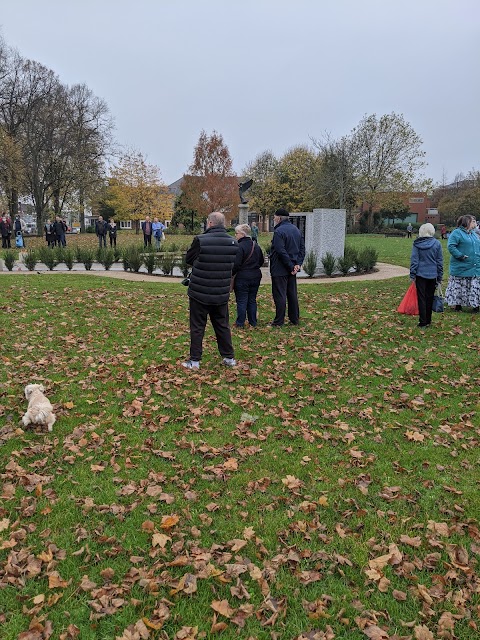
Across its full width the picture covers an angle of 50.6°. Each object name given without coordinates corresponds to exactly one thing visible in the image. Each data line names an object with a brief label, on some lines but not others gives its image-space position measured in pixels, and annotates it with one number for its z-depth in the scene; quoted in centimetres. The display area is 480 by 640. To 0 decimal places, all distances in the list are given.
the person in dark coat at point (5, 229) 2644
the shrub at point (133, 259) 1848
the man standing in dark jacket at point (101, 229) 2693
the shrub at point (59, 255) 1931
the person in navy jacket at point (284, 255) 841
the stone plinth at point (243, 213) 2081
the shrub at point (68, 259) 1880
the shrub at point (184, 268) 1641
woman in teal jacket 915
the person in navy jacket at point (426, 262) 820
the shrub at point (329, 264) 1680
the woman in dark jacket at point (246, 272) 816
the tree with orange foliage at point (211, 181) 5194
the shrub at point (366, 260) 1783
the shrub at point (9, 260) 1767
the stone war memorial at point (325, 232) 1752
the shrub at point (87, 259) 1922
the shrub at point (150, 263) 1812
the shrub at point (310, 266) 1658
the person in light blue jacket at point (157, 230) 2706
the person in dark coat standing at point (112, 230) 2730
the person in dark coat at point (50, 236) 2567
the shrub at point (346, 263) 1722
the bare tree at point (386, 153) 5216
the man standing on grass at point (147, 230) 2645
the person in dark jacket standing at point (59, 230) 2470
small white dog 493
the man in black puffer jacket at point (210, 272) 621
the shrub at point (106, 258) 1950
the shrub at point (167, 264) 1759
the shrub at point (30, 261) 1798
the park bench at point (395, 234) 4982
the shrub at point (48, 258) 1839
